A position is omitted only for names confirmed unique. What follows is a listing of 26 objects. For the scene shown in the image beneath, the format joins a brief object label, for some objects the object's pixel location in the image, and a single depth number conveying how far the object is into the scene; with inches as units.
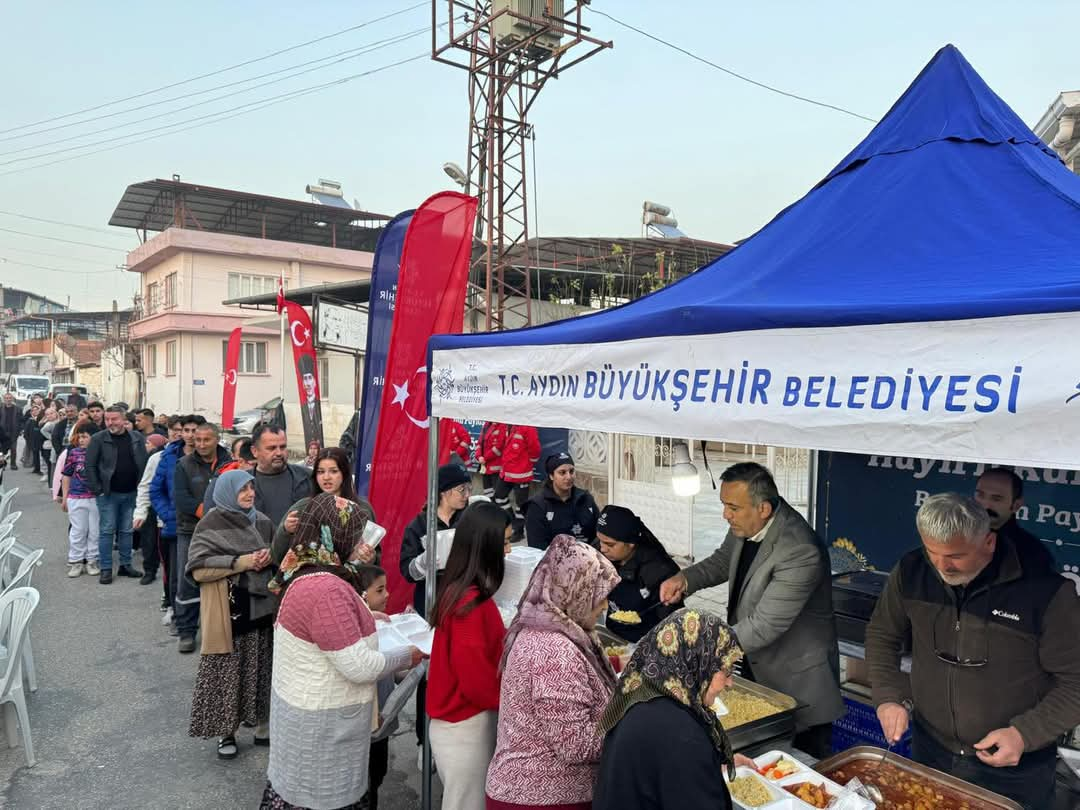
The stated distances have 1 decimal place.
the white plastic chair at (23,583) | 196.1
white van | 1279.5
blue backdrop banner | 153.7
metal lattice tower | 531.2
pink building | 1089.4
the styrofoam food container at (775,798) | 89.6
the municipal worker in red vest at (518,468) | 397.4
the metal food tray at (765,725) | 107.0
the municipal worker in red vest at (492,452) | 412.2
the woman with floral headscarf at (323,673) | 107.3
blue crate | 149.5
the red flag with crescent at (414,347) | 194.7
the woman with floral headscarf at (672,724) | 72.2
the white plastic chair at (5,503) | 322.5
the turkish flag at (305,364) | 315.9
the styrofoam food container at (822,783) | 88.6
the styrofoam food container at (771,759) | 100.7
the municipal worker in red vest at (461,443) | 427.2
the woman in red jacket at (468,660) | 103.5
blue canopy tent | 69.0
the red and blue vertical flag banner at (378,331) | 203.3
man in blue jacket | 254.7
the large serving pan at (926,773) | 92.3
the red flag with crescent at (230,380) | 478.6
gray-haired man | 95.7
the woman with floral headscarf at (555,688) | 88.4
